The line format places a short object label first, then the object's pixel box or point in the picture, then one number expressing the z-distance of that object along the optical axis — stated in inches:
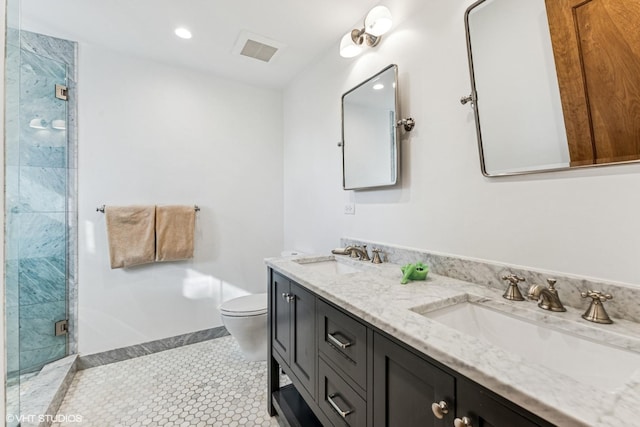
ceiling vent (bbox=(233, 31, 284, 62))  77.0
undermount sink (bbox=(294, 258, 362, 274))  66.1
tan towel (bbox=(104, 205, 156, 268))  81.4
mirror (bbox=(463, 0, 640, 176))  30.7
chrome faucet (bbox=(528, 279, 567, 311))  32.9
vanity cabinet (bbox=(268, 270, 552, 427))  22.4
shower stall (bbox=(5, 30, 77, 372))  69.3
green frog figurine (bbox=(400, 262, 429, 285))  45.4
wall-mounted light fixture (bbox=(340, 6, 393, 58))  57.8
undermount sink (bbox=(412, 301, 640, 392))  26.2
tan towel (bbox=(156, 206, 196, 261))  87.4
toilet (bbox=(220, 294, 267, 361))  73.9
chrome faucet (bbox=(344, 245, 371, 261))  64.8
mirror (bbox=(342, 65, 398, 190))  59.7
